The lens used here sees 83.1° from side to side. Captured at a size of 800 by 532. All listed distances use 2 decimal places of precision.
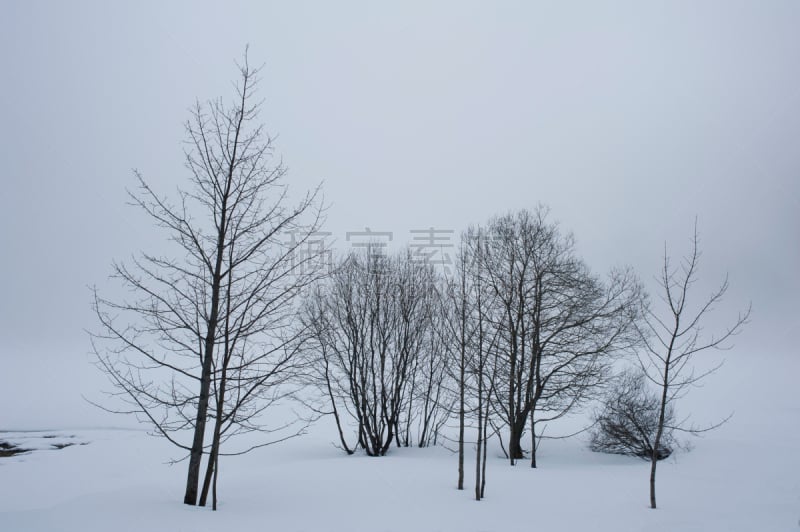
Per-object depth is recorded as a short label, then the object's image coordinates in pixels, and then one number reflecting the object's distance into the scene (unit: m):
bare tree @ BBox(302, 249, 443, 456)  18.91
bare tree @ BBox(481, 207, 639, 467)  16.53
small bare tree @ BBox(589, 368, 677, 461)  16.97
